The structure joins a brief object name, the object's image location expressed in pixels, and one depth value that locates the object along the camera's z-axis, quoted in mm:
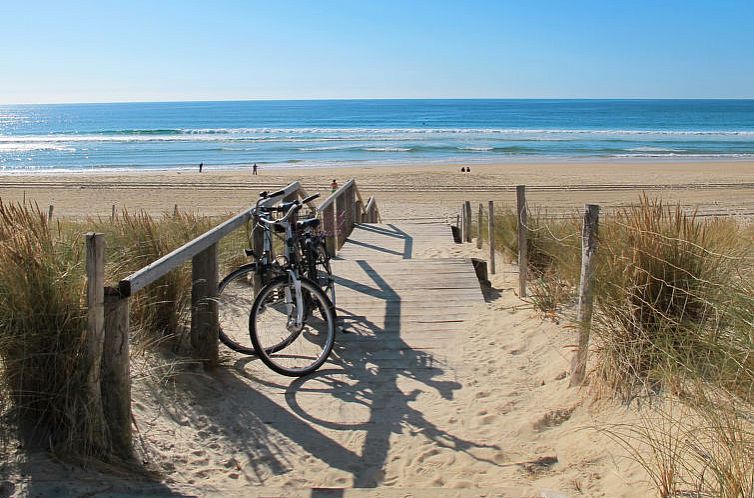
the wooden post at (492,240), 8820
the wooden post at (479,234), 11164
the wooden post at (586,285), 4469
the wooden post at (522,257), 7016
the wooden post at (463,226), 12590
